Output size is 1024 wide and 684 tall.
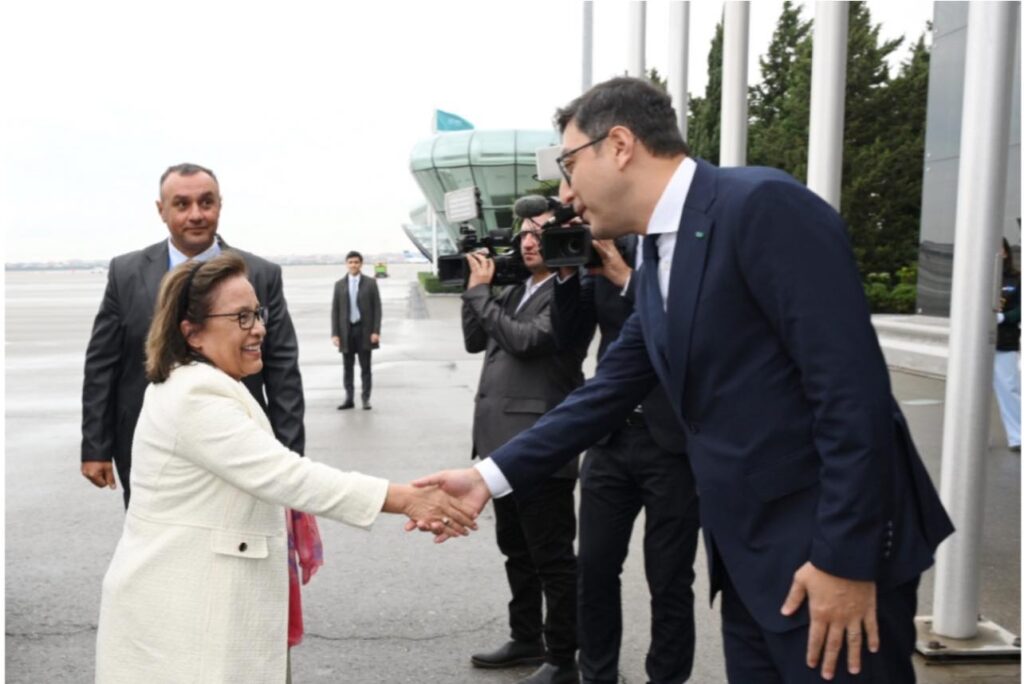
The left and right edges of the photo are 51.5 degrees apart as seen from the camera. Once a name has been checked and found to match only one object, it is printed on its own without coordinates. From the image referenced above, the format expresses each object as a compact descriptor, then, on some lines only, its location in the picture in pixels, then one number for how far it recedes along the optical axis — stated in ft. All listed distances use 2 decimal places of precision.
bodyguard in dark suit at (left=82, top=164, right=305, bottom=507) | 13.11
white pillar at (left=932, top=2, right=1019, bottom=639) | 13.60
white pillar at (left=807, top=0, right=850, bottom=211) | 15.55
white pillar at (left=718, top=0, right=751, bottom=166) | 20.18
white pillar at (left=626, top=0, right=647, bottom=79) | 28.19
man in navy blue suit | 6.48
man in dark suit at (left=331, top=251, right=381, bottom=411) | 43.19
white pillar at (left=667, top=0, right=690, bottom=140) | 24.57
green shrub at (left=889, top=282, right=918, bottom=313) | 86.89
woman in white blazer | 8.34
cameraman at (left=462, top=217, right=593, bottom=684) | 14.21
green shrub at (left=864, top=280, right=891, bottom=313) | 88.99
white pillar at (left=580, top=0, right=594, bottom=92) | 40.40
